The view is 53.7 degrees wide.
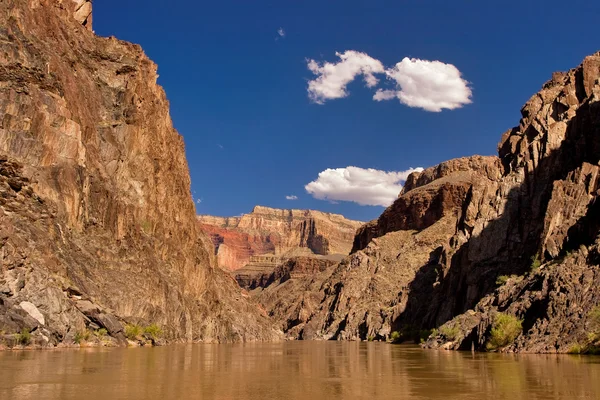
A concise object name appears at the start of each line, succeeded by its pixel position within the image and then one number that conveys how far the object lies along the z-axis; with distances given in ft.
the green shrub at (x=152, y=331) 241.78
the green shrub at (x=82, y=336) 180.17
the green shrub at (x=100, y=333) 194.90
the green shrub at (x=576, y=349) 144.25
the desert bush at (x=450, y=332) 218.18
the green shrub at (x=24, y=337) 153.89
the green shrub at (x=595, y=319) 144.77
